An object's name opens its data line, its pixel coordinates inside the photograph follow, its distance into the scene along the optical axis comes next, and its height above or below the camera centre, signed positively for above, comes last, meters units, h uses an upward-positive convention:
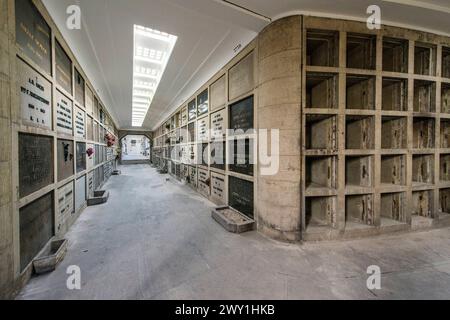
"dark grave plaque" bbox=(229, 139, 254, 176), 3.38 -0.02
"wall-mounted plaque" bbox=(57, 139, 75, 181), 2.88 -0.05
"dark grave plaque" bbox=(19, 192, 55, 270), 1.84 -0.79
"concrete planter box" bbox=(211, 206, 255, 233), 2.97 -1.12
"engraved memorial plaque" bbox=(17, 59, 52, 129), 1.87 +0.66
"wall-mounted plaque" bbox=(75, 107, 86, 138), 3.82 +0.70
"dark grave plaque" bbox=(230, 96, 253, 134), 3.36 +0.77
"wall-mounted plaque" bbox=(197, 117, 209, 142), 5.25 +0.76
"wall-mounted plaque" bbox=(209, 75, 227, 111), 4.30 +1.47
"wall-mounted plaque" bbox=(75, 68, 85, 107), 3.89 +1.46
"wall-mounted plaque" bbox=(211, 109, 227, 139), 4.32 +0.74
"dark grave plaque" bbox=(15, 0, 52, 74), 1.87 +1.35
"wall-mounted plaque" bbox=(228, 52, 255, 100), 3.31 +1.46
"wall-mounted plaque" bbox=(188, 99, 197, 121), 6.25 +1.56
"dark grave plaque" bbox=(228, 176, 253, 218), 3.40 -0.77
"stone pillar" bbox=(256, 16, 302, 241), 2.56 +0.56
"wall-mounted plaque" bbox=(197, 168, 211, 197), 5.20 -0.76
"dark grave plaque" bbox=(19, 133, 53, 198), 1.86 -0.08
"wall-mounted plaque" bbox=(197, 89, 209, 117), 5.33 +1.54
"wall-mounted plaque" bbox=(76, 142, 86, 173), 3.92 -0.01
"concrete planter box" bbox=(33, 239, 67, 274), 1.91 -1.10
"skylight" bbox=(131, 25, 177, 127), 3.58 +2.33
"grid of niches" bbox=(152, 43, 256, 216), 3.42 +0.65
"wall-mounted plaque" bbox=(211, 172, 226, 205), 4.41 -0.81
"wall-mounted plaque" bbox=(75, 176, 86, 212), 3.67 -0.77
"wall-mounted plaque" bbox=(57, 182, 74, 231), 2.79 -0.77
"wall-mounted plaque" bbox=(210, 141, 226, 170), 4.41 +0.02
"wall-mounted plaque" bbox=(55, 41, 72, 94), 2.88 +1.44
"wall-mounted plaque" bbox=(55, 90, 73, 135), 2.83 +0.68
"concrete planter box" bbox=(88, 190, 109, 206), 4.39 -1.04
